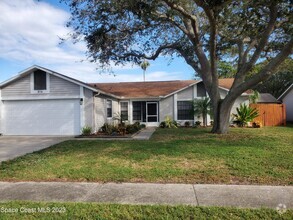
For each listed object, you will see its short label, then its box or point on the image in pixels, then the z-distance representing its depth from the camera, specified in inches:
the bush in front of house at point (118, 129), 593.0
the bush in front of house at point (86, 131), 580.1
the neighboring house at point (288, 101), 991.0
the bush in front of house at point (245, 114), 737.0
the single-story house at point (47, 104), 599.8
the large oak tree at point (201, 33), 441.8
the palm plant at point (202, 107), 760.3
